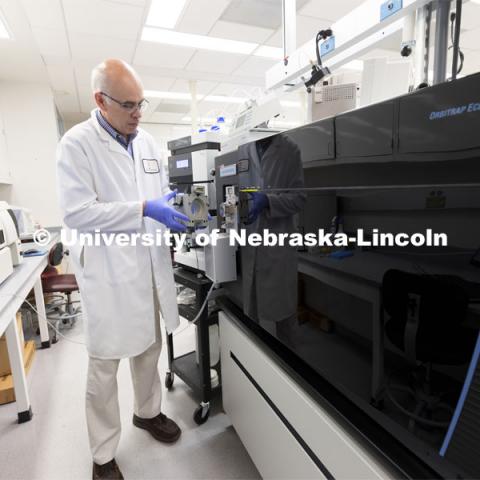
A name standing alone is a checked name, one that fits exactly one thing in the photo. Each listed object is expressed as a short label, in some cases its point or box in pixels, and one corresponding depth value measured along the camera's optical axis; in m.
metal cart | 1.66
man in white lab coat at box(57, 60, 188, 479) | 1.30
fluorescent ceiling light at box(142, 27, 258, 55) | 3.32
